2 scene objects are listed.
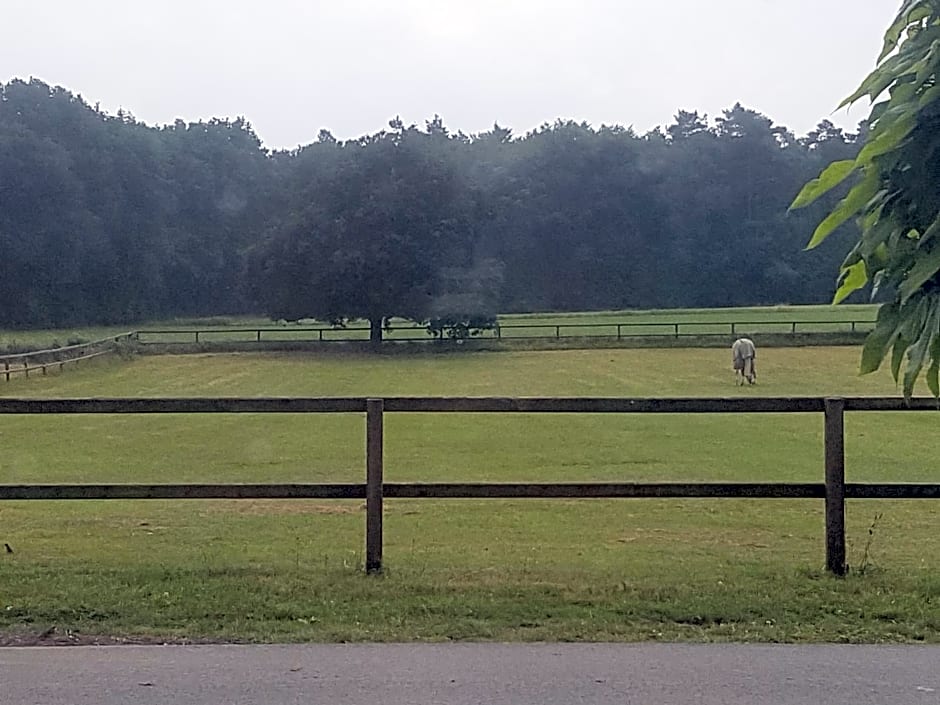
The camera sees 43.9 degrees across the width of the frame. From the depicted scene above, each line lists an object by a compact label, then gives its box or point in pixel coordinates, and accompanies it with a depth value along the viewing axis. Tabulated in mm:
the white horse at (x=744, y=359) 34188
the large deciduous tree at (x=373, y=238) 58781
